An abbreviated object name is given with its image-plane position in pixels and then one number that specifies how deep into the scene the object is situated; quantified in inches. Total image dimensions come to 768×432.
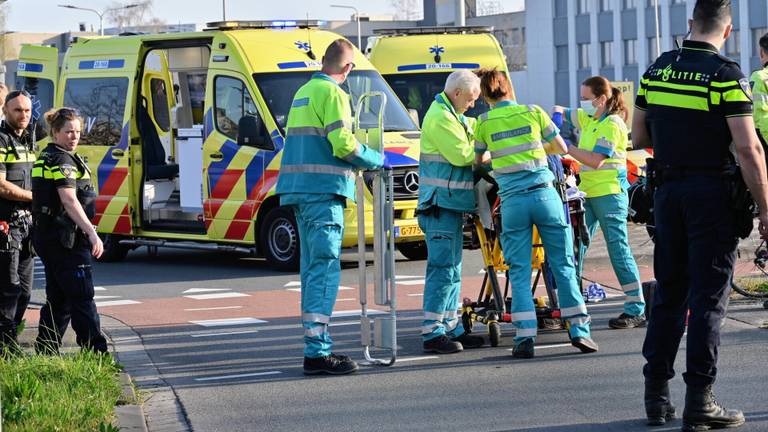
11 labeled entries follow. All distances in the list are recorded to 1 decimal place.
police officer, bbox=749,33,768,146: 810.2
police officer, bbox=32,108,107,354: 682.2
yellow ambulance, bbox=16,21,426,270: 1222.9
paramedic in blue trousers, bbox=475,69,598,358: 713.6
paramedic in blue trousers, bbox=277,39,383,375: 689.0
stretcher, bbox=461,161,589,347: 756.0
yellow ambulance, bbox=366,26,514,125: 1612.9
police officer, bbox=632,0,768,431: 522.0
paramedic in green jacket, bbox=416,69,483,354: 739.4
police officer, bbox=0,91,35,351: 714.8
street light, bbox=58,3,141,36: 6328.7
